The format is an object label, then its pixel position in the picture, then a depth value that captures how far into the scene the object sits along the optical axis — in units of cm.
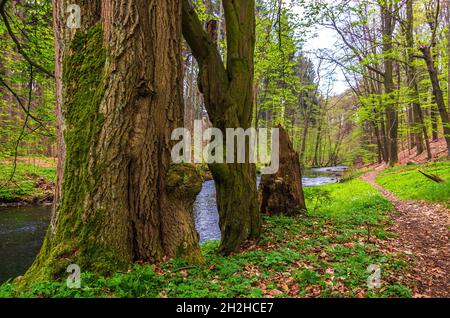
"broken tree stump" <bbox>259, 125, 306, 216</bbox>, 753
